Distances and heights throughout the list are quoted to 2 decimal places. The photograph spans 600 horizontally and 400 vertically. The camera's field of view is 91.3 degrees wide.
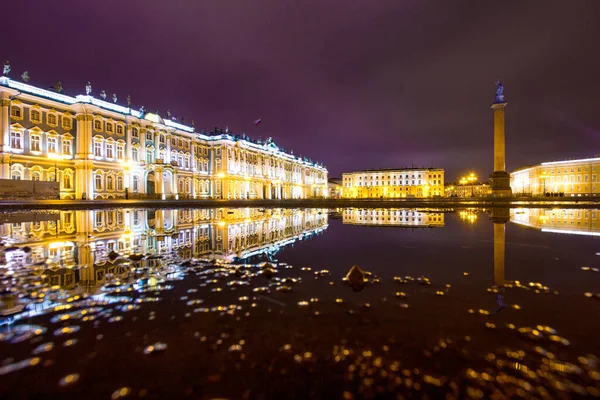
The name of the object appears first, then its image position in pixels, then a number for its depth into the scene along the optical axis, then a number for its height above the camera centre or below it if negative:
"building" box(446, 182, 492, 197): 148.00 +4.25
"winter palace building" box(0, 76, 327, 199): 32.19 +7.31
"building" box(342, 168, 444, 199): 122.19 +6.48
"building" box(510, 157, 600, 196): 85.00 +5.96
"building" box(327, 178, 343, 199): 143.62 +4.73
